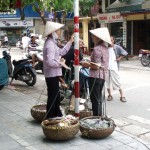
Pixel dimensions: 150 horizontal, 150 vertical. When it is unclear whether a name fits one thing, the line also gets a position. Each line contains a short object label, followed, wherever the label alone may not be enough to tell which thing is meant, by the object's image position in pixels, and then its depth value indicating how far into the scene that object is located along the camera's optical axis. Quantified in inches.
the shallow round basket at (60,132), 201.2
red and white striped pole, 220.9
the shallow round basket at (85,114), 249.0
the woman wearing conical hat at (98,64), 232.2
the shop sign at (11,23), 1556.3
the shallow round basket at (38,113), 239.3
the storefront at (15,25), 1472.7
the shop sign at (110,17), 908.8
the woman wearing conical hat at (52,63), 219.3
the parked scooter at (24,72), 436.1
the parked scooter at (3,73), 391.5
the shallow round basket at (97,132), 207.0
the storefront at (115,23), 907.1
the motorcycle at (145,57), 687.1
